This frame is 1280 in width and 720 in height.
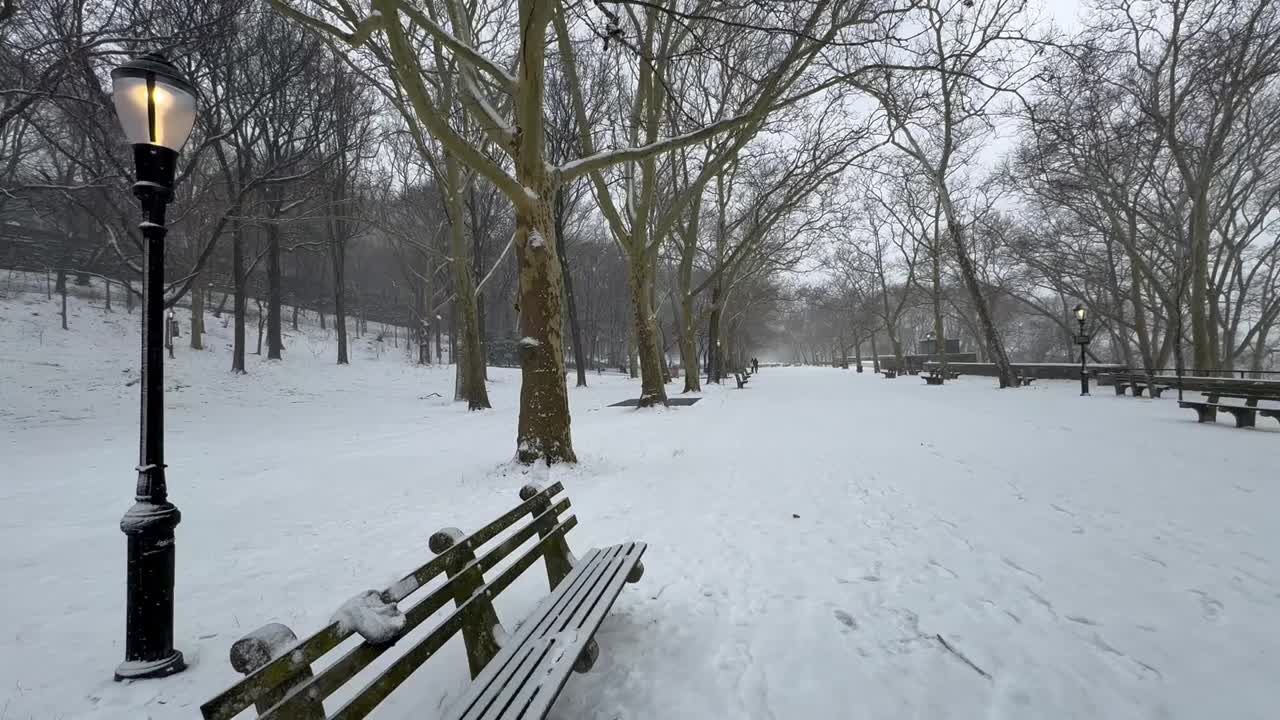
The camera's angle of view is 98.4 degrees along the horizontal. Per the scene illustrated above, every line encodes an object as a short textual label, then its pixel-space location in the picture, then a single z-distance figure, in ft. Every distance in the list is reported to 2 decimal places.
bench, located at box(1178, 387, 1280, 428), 28.43
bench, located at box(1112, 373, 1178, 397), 45.93
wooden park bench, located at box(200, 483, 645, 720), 4.55
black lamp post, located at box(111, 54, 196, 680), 8.77
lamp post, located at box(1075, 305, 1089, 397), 54.03
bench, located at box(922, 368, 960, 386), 76.74
